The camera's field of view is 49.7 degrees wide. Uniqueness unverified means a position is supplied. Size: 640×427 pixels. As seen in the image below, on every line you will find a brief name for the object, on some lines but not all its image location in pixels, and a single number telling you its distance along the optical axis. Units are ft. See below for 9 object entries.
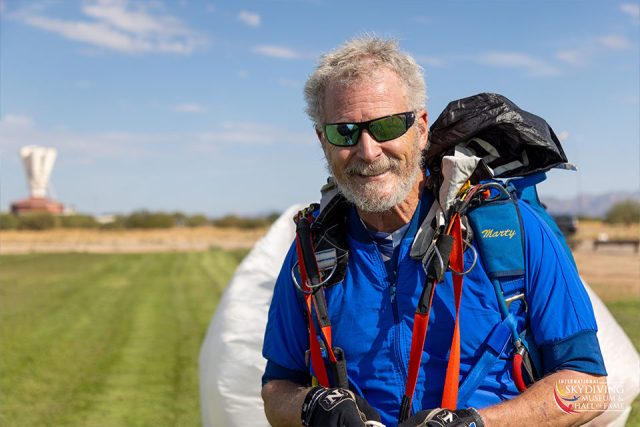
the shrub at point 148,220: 197.06
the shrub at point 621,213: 142.10
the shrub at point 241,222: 199.31
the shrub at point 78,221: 189.57
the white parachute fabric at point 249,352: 11.34
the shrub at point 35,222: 178.81
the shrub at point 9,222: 176.84
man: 6.45
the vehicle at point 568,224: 103.35
